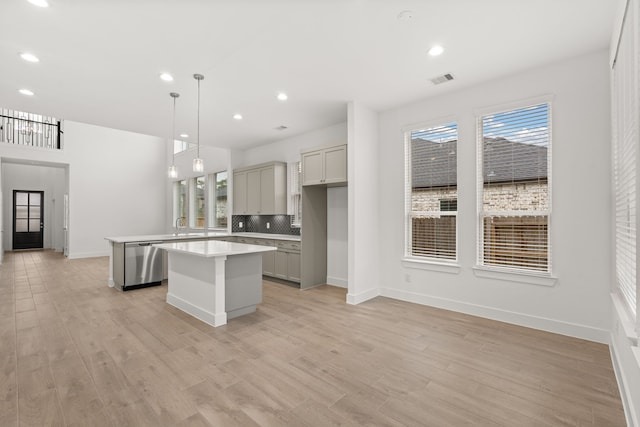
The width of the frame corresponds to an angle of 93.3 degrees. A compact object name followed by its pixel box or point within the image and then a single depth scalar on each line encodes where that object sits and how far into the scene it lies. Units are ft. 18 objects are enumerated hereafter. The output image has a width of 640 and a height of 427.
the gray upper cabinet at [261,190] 21.13
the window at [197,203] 32.04
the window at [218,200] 28.71
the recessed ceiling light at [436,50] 10.02
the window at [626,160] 6.36
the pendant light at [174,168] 13.92
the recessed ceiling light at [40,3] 7.80
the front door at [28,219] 37.09
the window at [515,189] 11.43
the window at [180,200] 34.73
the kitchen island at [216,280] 11.97
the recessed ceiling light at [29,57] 10.36
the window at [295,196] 20.89
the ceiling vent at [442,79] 12.04
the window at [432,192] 13.84
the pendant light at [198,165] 12.92
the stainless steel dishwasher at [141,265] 17.31
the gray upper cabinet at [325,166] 15.74
